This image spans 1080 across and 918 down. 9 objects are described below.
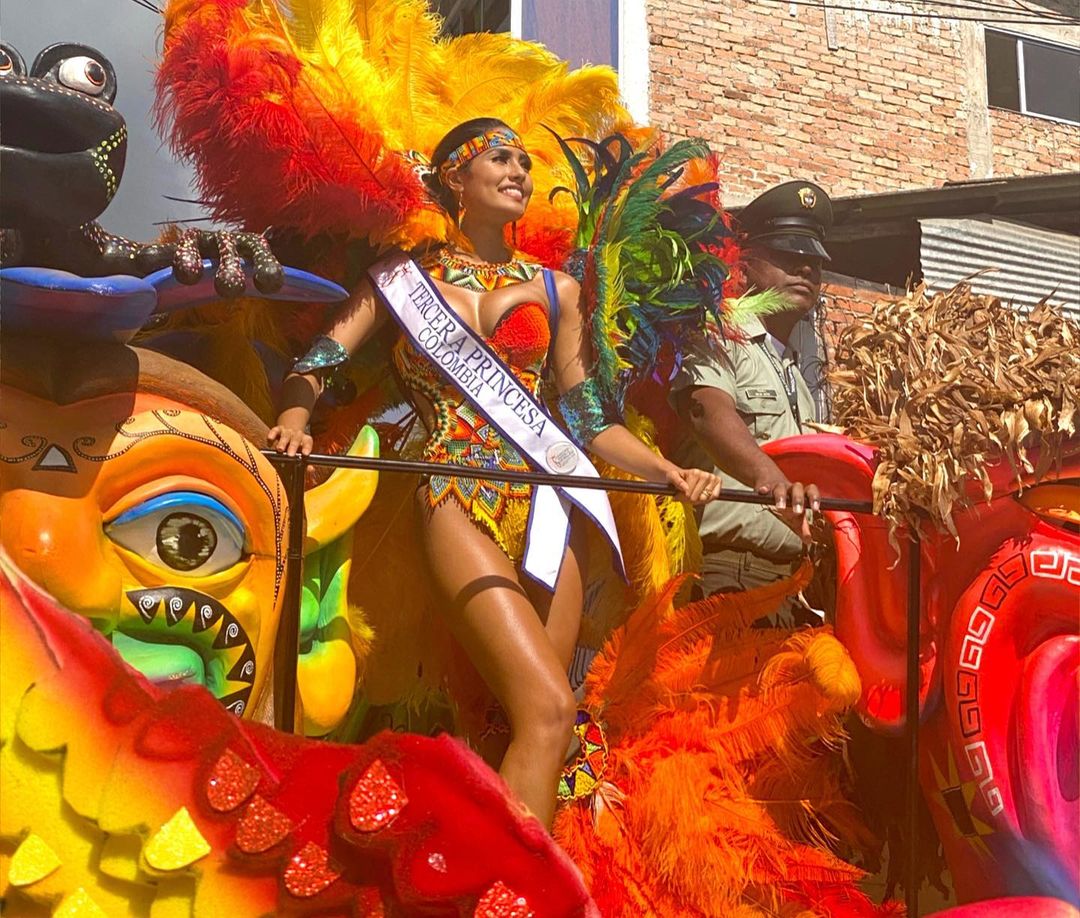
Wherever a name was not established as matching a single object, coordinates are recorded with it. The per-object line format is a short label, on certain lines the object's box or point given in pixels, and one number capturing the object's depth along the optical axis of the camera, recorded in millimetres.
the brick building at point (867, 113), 6785
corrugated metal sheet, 6875
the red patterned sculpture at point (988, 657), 2984
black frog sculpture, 2404
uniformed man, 3312
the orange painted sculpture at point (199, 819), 2125
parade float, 2170
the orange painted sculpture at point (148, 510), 2414
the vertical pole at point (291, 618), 2648
